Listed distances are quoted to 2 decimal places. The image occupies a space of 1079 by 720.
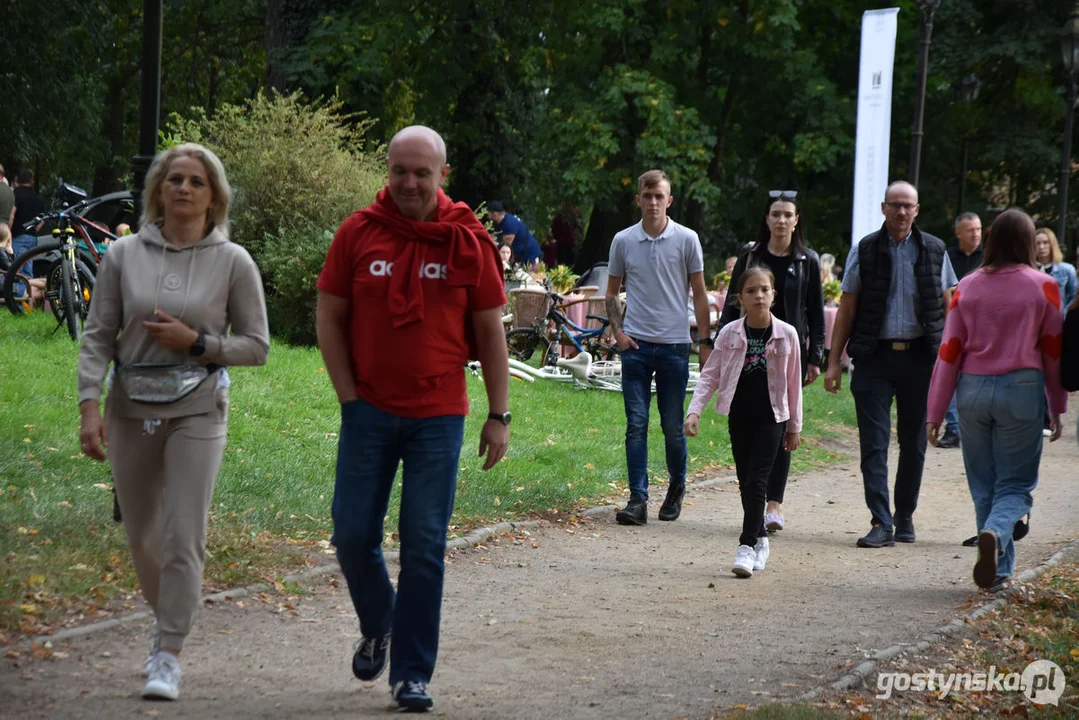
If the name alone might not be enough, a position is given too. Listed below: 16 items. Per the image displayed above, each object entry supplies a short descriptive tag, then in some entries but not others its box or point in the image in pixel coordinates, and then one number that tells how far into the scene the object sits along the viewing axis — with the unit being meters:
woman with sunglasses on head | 17.81
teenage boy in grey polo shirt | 18.48
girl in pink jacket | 15.67
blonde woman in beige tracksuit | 9.96
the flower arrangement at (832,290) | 42.87
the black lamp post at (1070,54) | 46.91
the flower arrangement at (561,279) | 41.75
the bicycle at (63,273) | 25.78
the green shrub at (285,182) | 32.16
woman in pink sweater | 14.38
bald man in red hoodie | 9.56
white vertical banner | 33.56
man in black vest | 17.56
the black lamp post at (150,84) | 14.90
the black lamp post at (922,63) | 34.50
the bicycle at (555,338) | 34.66
